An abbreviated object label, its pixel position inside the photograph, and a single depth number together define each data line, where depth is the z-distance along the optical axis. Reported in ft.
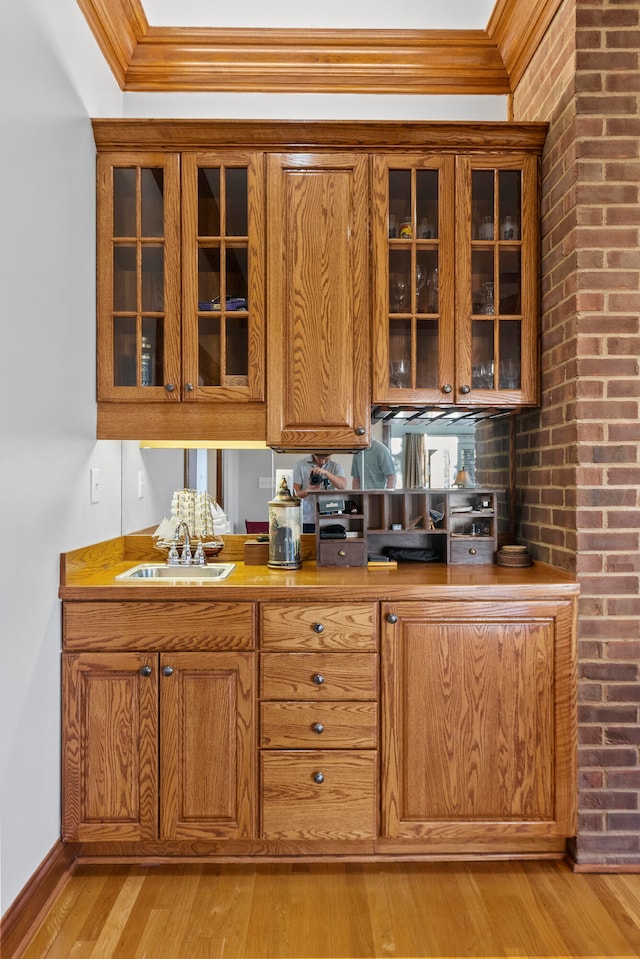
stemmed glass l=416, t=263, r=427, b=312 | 7.70
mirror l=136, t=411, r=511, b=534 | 8.24
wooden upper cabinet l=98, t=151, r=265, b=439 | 7.59
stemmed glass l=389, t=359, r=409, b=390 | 7.71
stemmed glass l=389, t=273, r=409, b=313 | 7.69
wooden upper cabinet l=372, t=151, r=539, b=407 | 7.61
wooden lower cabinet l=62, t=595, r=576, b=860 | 6.56
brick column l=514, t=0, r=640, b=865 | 6.65
